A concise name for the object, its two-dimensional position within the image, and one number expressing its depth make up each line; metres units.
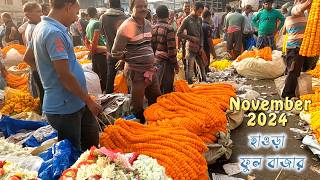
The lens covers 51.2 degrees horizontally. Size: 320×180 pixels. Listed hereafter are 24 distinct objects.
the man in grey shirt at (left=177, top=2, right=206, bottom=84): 7.29
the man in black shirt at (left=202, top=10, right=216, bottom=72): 9.04
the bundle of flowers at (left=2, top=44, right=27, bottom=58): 10.51
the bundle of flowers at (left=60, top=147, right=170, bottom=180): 2.28
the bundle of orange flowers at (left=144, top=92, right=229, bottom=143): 4.03
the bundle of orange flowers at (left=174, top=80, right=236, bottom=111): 4.98
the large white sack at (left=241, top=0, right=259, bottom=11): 17.43
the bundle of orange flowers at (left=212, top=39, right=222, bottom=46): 13.74
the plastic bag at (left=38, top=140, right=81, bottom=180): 2.67
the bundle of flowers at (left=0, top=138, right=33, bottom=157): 3.10
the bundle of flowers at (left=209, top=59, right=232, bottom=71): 10.52
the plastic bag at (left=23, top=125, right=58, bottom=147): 3.77
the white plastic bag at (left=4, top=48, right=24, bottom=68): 10.16
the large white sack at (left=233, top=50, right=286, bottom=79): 8.72
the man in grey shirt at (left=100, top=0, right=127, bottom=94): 6.01
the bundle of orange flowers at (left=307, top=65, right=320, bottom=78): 6.47
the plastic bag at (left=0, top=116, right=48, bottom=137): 4.27
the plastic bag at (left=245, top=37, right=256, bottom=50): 12.94
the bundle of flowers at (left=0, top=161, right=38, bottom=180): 2.40
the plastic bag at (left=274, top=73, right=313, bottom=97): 6.06
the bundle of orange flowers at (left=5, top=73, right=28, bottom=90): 7.59
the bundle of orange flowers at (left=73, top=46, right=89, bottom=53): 11.94
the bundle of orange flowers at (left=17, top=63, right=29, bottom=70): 9.54
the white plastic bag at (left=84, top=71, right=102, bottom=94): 5.34
